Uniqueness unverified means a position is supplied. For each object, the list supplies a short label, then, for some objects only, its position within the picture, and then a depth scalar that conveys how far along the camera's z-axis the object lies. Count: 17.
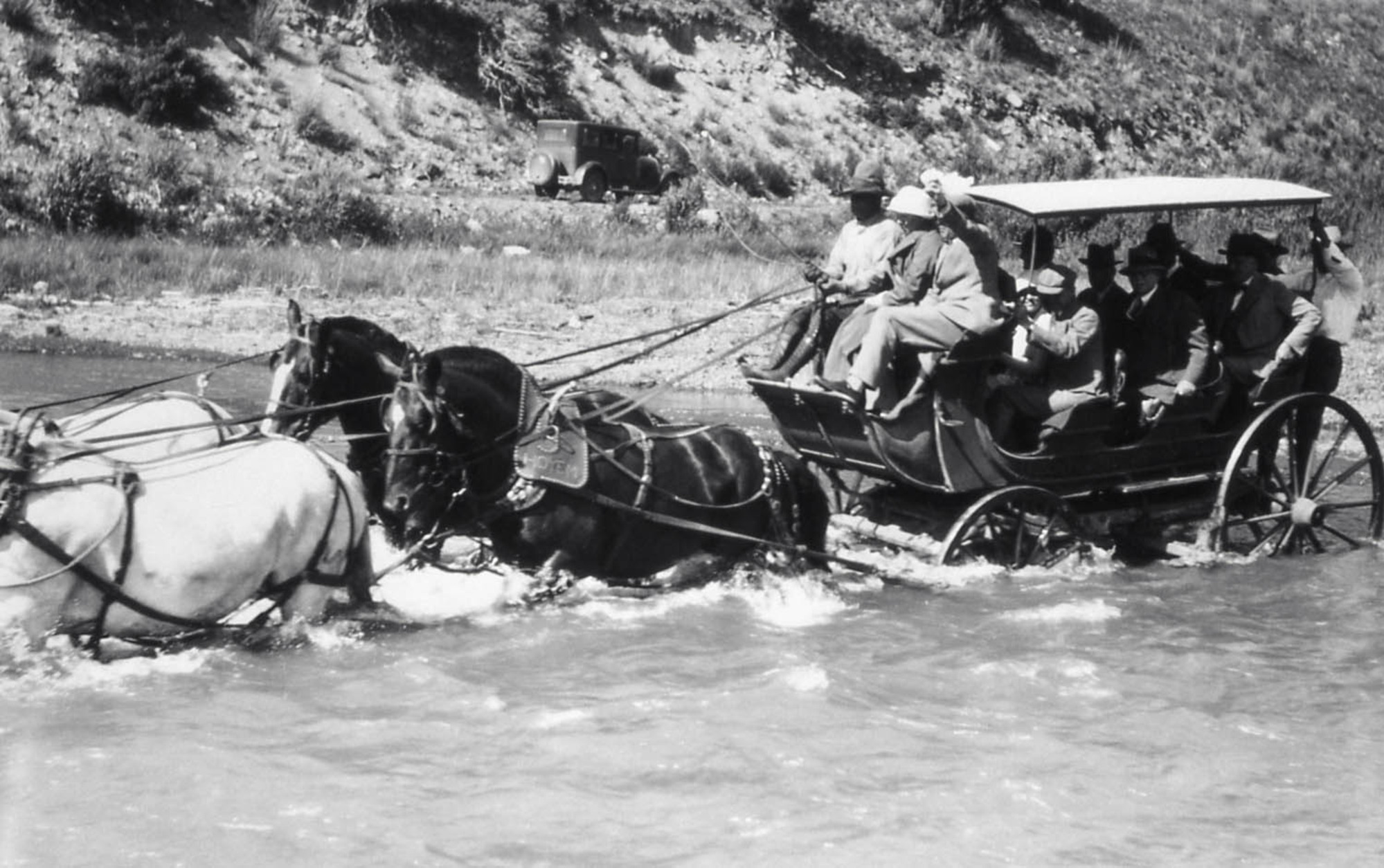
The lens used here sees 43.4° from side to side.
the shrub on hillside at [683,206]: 32.41
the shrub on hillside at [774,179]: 38.97
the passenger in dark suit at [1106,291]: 11.90
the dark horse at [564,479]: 8.50
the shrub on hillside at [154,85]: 31.67
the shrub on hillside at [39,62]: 31.38
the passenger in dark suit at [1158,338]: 11.32
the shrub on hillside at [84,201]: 26.08
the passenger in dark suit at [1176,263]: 12.04
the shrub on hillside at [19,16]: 32.12
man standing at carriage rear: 12.26
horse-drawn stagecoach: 10.48
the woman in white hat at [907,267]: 10.66
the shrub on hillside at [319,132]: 33.78
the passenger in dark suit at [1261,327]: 11.84
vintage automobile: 35.34
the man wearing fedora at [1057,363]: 10.75
